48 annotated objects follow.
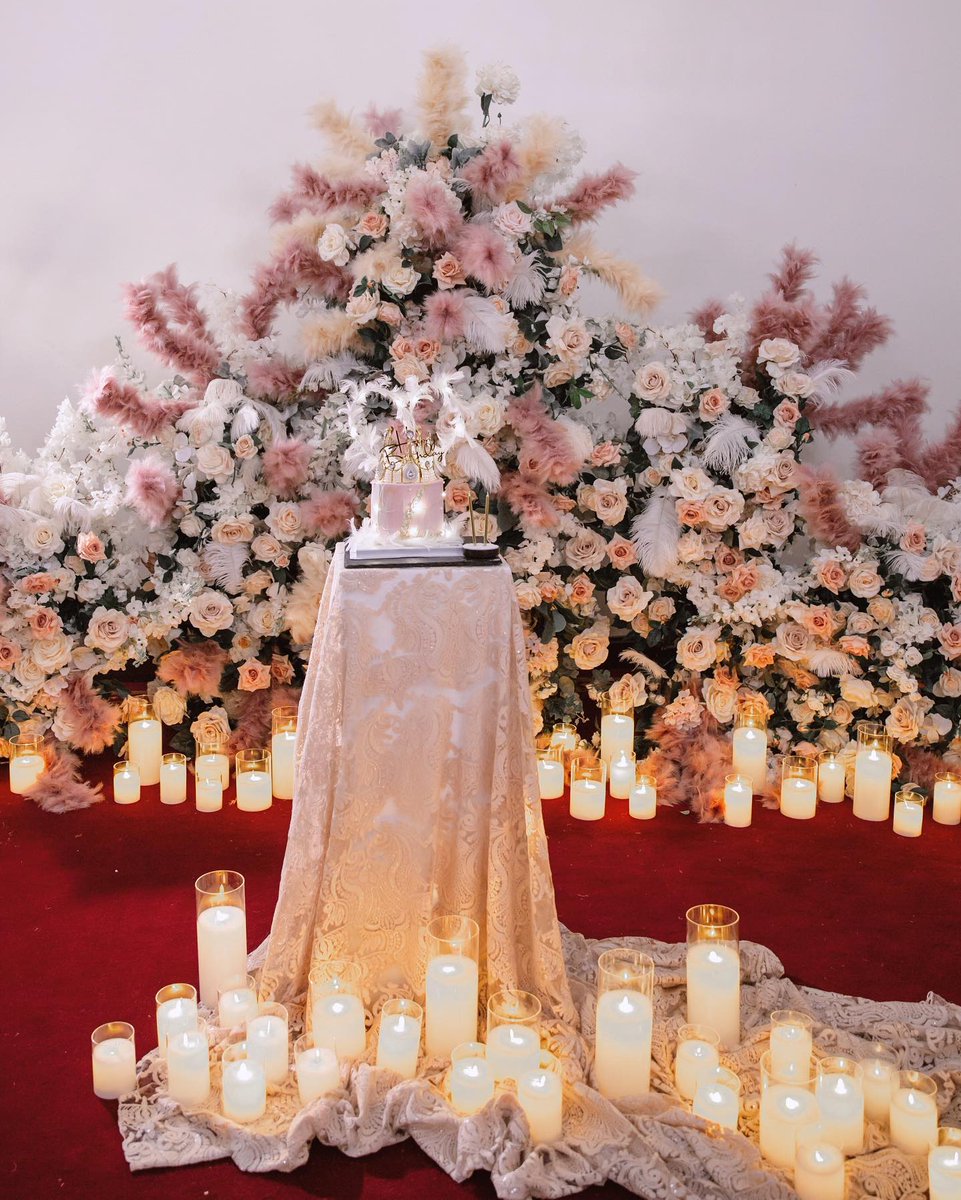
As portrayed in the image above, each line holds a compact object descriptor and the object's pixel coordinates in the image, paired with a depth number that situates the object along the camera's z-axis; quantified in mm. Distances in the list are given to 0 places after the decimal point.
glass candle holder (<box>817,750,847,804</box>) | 4051
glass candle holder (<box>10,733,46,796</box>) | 3945
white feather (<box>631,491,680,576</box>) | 4035
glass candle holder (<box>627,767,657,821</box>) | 3852
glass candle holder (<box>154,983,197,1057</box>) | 2377
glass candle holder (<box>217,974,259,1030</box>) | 2494
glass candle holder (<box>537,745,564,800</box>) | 3984
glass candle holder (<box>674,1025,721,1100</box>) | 2311
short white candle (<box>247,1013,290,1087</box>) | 2344
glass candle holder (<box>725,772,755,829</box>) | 3818
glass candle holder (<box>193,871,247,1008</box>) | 2598
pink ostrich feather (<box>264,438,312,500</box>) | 4027
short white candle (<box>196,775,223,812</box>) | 3861
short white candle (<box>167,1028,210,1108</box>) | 2275
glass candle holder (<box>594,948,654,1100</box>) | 2320
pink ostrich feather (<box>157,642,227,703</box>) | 4145
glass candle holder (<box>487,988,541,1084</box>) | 2291
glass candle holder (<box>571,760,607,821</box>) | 3838
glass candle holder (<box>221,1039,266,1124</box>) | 2264
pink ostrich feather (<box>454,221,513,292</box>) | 3867
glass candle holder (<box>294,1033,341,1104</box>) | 2299
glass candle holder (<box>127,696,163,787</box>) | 4086
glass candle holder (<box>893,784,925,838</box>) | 3744
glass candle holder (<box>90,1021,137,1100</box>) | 2326
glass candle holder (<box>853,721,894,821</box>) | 3889
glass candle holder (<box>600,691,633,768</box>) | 4191
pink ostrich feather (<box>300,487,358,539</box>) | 4039
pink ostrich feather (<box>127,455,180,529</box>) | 3922
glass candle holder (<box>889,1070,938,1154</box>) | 2145
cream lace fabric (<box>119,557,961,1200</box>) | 2428
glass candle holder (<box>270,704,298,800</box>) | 3951
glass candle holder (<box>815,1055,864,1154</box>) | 2143
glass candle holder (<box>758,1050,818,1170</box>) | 2105
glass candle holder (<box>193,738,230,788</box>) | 3916
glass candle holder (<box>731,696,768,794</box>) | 4078
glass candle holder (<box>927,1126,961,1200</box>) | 1964
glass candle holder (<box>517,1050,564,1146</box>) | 2186
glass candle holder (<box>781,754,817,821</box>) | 3893
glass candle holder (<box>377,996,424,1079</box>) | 2357
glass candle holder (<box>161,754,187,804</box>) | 3902
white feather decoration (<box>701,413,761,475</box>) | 4055
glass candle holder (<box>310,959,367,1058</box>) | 2400
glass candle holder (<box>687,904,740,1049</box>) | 2506
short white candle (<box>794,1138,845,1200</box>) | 2010
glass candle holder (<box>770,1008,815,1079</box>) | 2340
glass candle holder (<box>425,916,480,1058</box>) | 2393
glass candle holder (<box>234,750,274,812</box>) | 3838
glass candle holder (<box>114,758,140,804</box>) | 3914
